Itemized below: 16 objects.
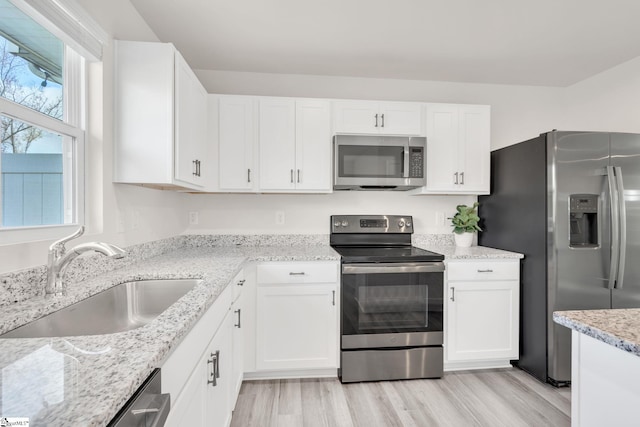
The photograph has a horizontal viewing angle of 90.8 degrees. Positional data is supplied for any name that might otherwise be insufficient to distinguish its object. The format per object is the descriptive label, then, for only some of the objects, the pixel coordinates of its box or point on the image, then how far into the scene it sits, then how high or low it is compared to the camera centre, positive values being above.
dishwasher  0.57 -0.39
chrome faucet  1.14 -0.17
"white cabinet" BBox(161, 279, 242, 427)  0.89 -0.57
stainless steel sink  1.00 -0.38
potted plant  2.73 -0.09
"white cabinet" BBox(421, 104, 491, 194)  2.61 +0.54
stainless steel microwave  2.47 +0.42
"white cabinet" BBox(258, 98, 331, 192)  2.47 +0.54
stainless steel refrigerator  2.12 -0.10
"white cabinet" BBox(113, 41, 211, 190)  1.68 +0.53
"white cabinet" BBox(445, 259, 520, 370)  2.33 -0.73
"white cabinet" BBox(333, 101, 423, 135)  2.52 +0.77
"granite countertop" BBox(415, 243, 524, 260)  2.34 -0.30
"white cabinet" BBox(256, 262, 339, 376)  2.20 -0.73
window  1.15 +0.39
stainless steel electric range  2.21 -0.73
